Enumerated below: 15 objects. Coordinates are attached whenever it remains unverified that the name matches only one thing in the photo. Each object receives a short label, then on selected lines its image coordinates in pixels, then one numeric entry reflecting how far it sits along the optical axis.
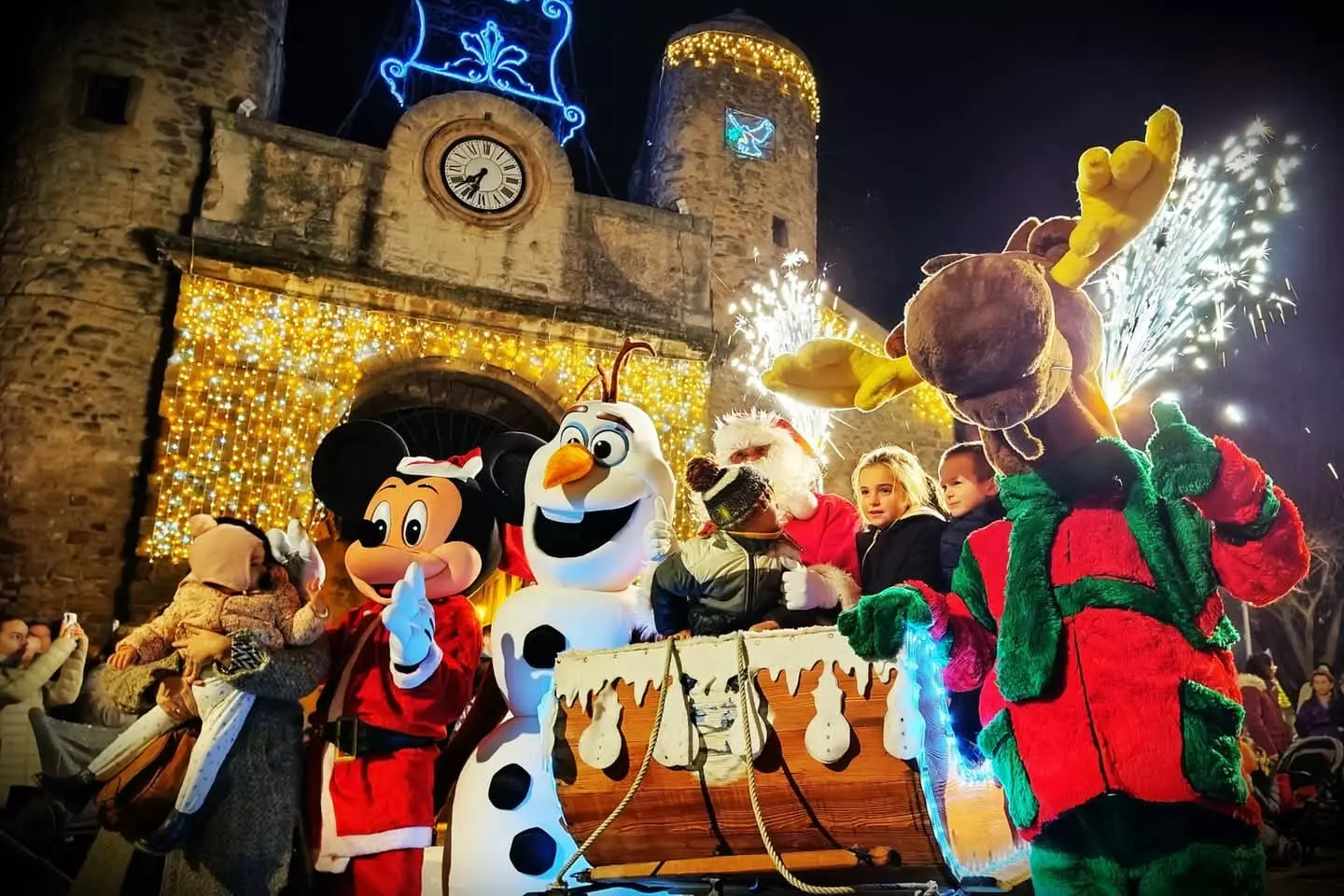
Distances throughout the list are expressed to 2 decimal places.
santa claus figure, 3.67
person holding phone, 5.94
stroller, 7.89
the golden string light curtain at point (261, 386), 8.55
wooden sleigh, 2.29
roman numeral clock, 10.15
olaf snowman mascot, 3.52
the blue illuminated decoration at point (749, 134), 11.88
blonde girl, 3.26
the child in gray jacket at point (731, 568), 3.16
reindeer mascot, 2.07
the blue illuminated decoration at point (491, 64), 11.48
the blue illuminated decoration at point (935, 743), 2.26
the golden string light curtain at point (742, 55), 12.09
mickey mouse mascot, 3.52
